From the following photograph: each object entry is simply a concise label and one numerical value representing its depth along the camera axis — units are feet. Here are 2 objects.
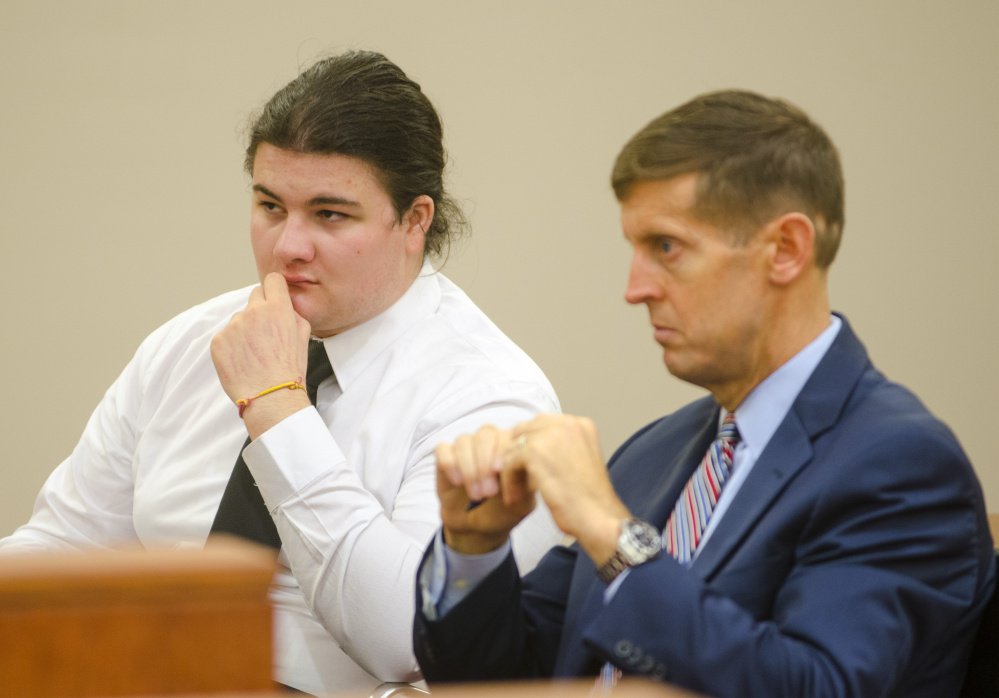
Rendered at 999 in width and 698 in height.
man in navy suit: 14.47
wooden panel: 13.41
